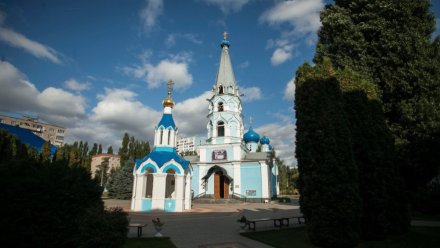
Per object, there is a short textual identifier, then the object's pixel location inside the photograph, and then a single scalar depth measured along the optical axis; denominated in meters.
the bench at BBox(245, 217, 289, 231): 11.69
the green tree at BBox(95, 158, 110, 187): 57.96
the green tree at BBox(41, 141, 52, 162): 27.27
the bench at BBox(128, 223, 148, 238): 10.13
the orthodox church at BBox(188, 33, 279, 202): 31.92
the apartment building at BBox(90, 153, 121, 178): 78.45
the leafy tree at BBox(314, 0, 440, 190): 12.57
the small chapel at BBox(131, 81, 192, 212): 20.77
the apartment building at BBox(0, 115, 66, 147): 80.54
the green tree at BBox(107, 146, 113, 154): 77.62
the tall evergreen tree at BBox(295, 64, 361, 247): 8.38
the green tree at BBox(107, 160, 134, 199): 36.66
